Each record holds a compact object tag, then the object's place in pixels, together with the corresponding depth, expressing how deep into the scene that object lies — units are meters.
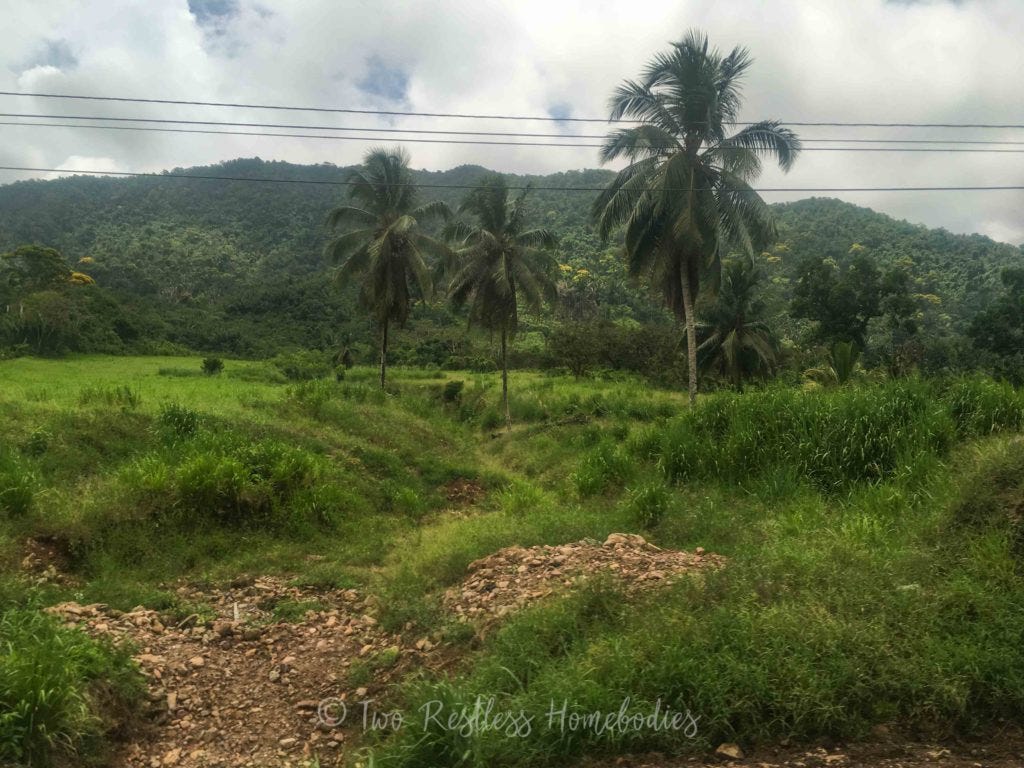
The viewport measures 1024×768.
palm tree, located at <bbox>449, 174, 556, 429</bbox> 22.86
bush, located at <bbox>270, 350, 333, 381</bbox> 31.19
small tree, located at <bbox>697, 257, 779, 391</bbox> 26.80
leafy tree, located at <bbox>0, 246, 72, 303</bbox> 42.62
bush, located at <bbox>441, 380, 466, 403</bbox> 27.88
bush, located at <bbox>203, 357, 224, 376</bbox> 28.83
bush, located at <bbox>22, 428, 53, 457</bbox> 10.25
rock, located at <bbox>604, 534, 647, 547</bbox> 7.14
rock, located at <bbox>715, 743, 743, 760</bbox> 3.58
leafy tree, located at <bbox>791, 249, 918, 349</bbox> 29.57
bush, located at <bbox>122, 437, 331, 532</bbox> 8.94
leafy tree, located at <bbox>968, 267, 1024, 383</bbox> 28.08
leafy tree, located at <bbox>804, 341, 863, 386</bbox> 16.05
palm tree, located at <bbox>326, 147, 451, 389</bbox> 24.53
